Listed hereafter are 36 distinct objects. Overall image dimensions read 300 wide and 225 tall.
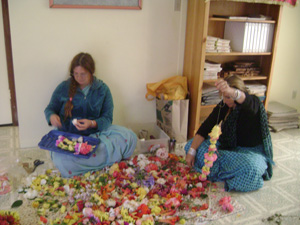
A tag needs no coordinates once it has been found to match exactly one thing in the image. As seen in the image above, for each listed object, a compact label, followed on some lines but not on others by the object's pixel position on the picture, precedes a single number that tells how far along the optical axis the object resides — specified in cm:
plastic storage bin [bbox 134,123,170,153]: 264
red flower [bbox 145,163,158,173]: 228
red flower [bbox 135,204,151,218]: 178
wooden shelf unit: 267
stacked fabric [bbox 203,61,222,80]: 283
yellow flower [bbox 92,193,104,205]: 185
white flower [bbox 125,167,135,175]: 222
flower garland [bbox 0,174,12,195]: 201
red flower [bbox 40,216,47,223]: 171
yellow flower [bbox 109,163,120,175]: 225
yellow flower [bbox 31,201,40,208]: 185
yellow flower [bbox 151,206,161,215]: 180
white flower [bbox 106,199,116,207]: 184
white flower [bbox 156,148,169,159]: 253
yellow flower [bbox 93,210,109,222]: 171
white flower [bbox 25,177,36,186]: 210
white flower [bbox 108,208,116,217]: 175
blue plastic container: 215
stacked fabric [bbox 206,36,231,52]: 275
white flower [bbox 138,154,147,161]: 248
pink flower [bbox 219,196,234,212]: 187
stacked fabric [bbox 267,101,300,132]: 327
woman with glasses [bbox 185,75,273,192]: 204
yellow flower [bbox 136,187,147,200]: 195
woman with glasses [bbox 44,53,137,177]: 232
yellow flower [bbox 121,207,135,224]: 171
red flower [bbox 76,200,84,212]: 181
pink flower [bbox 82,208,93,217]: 173
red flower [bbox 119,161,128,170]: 232
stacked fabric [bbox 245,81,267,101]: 303
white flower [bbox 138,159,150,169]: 236
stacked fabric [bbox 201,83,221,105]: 290
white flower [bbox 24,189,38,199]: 195
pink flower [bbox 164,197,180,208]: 187
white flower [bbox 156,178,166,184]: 211
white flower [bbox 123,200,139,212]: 180
